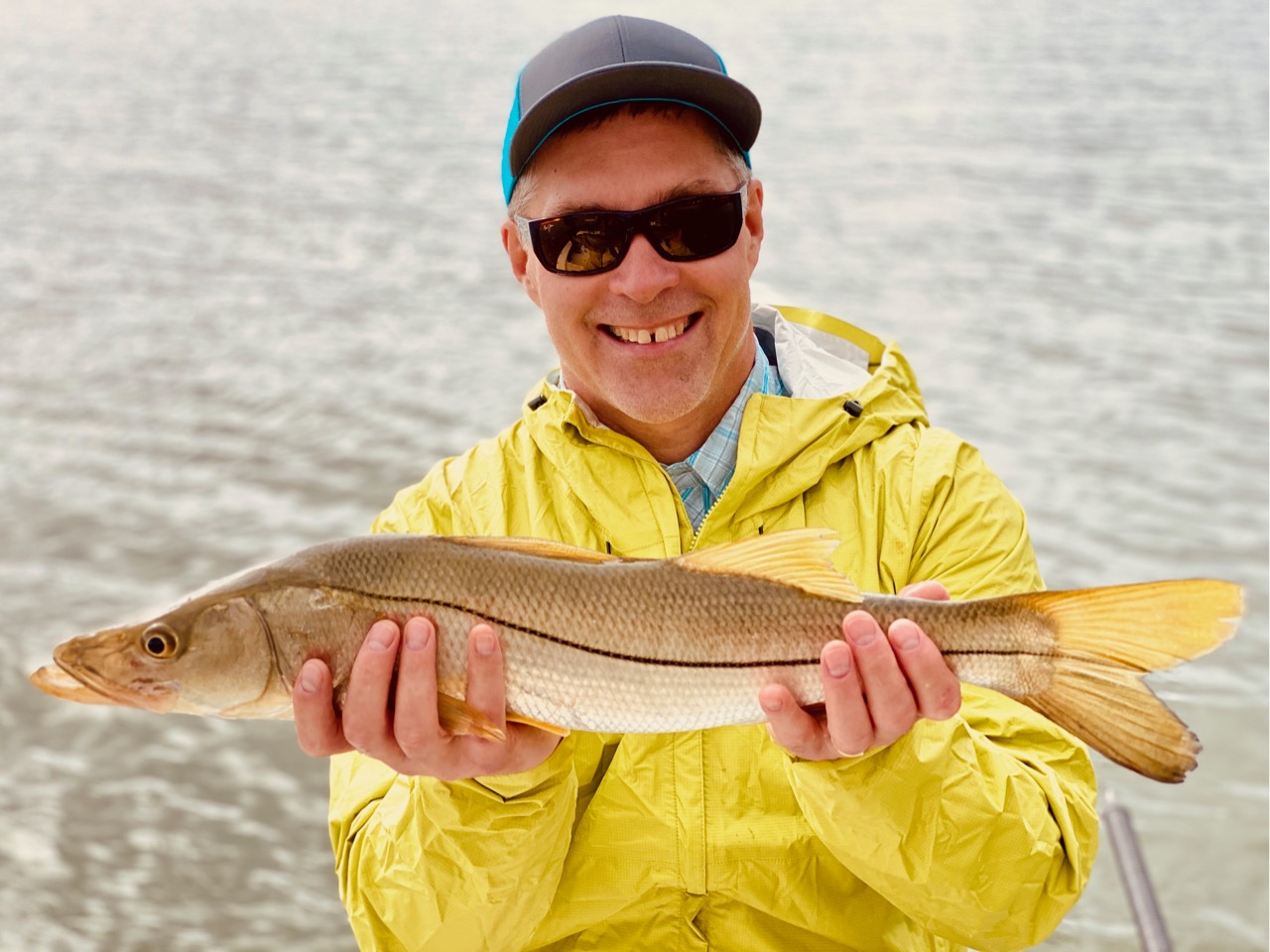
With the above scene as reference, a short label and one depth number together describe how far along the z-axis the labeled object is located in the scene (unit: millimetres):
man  2609
